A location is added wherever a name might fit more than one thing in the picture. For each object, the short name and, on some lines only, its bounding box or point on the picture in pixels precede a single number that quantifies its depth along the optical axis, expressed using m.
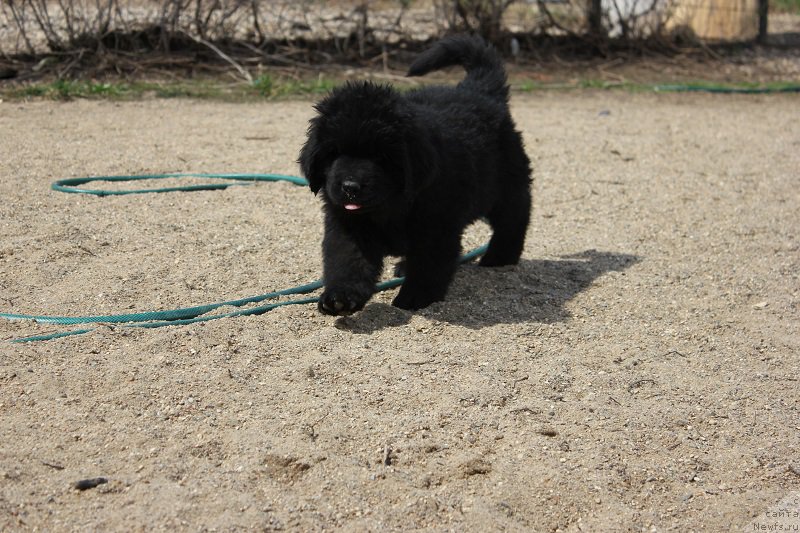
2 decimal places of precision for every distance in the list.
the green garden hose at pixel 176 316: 4.24
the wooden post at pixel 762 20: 12.66
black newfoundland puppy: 4.36
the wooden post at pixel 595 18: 11.70
